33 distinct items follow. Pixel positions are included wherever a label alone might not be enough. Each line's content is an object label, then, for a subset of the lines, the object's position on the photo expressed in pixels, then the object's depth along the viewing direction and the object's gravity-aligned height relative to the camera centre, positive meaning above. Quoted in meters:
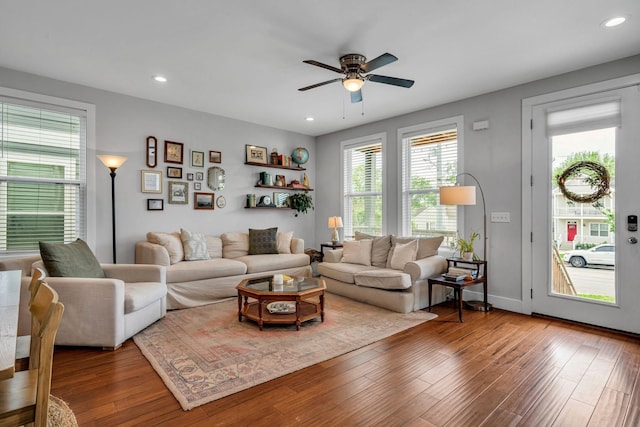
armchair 2.81 -0.83
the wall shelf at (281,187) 5.81 +0.45
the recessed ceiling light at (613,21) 2.62 +1.51
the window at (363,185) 5.68 +0.48
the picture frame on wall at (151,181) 4.62 +0.43
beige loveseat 3.94 -0.75
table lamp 5.72 -0.21
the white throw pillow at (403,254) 4.32 -0.55
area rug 2.32 -1.15
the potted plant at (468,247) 4.06 -0.43
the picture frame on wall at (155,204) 4.68 +0.12
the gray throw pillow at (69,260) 2.94 -0.44
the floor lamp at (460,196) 3.95 +0.19
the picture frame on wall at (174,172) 4.86 +0.59
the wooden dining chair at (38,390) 1.00 -0.57
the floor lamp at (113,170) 3.96 +0.52
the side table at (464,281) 3.68 -0.78
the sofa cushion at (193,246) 4.59 -0.46
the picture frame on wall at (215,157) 5.28 +0.88
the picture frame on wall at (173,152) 4.83 +0.88
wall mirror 5.28 +0.55
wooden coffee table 3.24 -0.83
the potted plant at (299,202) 6.22 +0.19
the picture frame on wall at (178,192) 4.89 +0.30
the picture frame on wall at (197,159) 5.09 +0.82
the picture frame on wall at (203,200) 5.13 +0.19
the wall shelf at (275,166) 5.70 +0.82
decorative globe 6.27 +1.07
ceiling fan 3.15 +1.32
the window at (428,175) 4.70 +0.55
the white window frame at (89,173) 4.13 +0.49
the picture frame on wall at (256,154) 5.69 +1.00
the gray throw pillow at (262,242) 5.29 -0.47
